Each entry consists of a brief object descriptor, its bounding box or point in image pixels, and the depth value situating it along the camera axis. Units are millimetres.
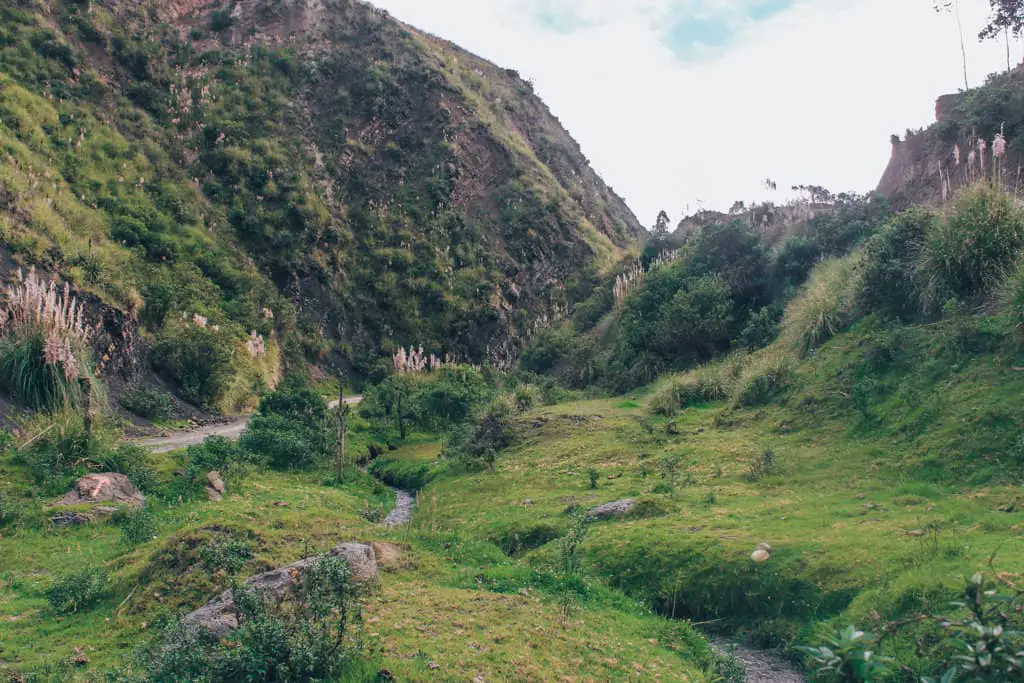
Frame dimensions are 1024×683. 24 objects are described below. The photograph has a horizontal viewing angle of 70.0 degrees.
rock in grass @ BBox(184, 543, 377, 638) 8641
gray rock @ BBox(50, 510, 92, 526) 15123
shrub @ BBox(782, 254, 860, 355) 21219
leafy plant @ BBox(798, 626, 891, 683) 6262
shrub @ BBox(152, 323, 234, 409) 32344
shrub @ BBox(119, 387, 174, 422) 27844
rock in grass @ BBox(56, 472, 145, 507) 16453
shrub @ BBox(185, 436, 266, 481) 19391
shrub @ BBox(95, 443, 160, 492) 18031
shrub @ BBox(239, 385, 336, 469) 23375
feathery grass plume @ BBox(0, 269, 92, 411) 20203
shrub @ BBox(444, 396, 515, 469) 21594
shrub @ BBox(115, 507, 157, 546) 13500
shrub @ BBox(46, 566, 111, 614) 10547
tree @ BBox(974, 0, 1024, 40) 31688
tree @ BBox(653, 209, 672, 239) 56294
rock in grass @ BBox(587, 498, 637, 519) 14756
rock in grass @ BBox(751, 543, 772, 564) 11125
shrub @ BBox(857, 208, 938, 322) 18812
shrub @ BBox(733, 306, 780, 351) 27853
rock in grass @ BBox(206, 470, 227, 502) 18094
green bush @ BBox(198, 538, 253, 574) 10391
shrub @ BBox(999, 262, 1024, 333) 13742
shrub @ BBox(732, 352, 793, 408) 20156
